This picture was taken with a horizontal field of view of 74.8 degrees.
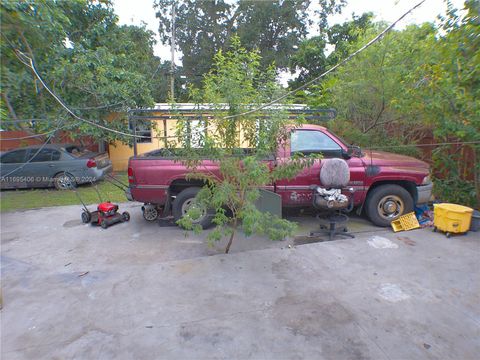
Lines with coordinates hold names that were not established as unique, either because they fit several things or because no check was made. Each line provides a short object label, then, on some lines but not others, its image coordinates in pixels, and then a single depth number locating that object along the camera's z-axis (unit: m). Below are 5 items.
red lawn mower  6.21
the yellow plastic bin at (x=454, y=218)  5.19
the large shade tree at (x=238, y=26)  21.11
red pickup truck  5.68
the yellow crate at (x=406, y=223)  5.61
